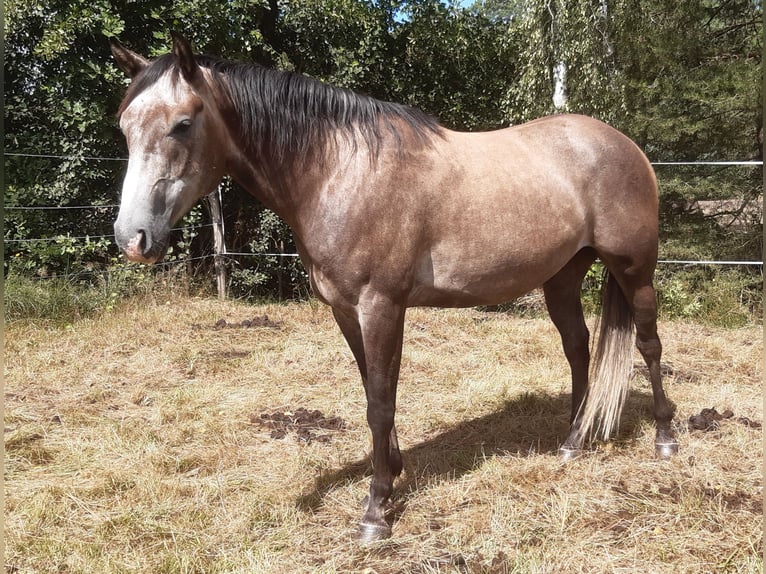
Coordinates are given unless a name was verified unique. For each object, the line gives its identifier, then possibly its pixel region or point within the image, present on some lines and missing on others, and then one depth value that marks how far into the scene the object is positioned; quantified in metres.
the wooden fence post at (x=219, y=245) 6.84
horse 1.98
